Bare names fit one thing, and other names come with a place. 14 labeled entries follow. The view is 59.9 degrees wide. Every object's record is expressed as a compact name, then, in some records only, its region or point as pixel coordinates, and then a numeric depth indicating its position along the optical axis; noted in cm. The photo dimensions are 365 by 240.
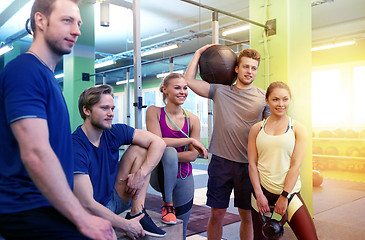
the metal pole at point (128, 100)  699
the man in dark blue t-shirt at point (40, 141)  84
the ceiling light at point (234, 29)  611
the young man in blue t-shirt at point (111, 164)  150
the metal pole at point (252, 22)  274
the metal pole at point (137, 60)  238
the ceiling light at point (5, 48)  647
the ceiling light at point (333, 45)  710
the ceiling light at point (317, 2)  572
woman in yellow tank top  182
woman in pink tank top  185
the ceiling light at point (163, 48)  716
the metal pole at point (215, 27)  317
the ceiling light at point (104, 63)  888
